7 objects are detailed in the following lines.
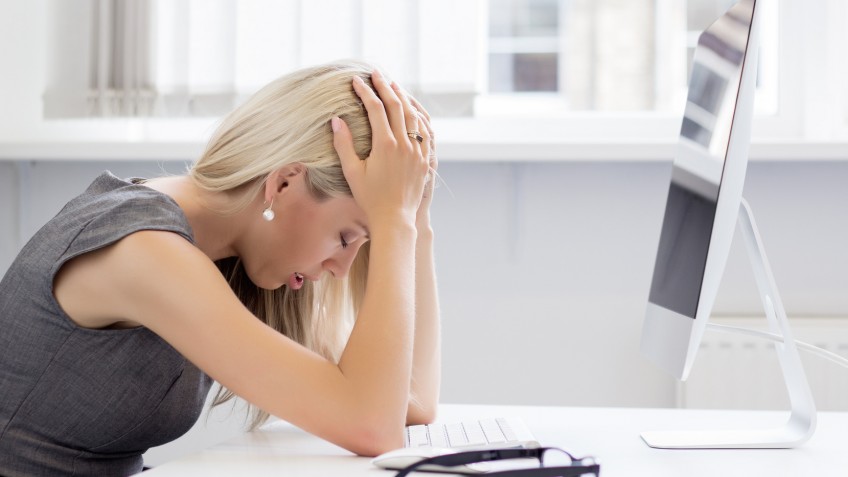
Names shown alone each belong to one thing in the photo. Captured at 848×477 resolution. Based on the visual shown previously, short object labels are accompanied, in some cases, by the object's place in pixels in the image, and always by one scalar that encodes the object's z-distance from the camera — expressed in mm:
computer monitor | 1680
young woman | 1728
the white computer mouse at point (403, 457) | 1663
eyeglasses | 1603
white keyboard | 1768
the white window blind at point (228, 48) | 2676
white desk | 1690
